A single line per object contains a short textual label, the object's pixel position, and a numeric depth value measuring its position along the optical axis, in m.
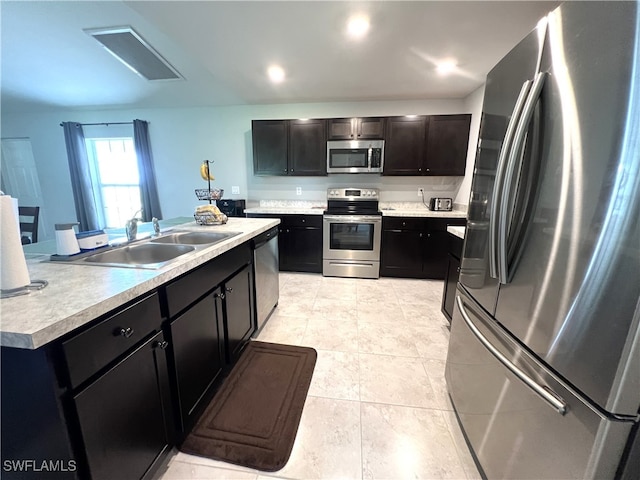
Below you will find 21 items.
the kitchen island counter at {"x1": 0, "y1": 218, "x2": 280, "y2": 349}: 0.63
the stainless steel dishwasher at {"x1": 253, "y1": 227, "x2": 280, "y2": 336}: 2.08
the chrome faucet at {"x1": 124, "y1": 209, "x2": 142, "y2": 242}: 1.53
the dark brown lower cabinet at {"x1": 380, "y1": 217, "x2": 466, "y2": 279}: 3.30
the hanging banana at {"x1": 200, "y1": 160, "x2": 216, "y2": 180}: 2.13
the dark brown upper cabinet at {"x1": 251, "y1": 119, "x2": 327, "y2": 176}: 3.53
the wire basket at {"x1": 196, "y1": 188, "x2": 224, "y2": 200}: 2.20
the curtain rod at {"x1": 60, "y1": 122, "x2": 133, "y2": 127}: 4.13
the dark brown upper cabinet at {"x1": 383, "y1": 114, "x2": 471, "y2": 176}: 3.31
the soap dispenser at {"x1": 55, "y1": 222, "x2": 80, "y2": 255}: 1.16
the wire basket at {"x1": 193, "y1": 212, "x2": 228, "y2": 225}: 2.07
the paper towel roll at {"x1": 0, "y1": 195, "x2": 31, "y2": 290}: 0.74
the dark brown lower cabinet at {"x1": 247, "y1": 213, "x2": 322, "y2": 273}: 3.56
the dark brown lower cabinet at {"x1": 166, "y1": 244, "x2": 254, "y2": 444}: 1.17
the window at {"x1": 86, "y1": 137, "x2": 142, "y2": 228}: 4.31
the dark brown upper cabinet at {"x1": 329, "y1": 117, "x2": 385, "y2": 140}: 3.41
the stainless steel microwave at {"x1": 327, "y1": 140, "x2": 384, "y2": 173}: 3.44
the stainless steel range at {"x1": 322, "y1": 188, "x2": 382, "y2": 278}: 3.43
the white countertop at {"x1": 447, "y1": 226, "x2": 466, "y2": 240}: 1.96
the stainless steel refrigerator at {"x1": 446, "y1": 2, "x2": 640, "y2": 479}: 0.60
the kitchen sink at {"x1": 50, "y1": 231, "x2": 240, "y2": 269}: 1.18
